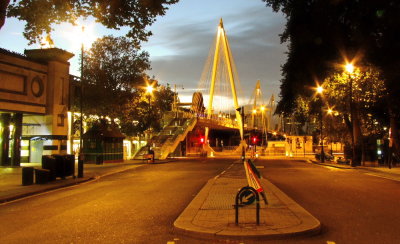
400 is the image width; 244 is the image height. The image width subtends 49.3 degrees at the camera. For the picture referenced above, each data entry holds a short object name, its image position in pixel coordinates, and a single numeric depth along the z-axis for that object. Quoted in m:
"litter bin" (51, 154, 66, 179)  22.52
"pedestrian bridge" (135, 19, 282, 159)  56.31
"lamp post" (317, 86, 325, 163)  35.33
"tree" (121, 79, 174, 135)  43.94
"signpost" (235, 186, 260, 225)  9.39
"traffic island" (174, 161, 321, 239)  8.42
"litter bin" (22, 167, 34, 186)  19.55
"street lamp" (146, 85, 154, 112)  43.37
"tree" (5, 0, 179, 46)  15.83
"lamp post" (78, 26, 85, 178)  24.14
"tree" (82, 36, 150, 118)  41.28
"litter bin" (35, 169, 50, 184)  20.36
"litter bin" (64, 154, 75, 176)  23.08
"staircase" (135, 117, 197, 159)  54.09
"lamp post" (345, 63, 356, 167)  30.39
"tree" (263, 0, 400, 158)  28.62
